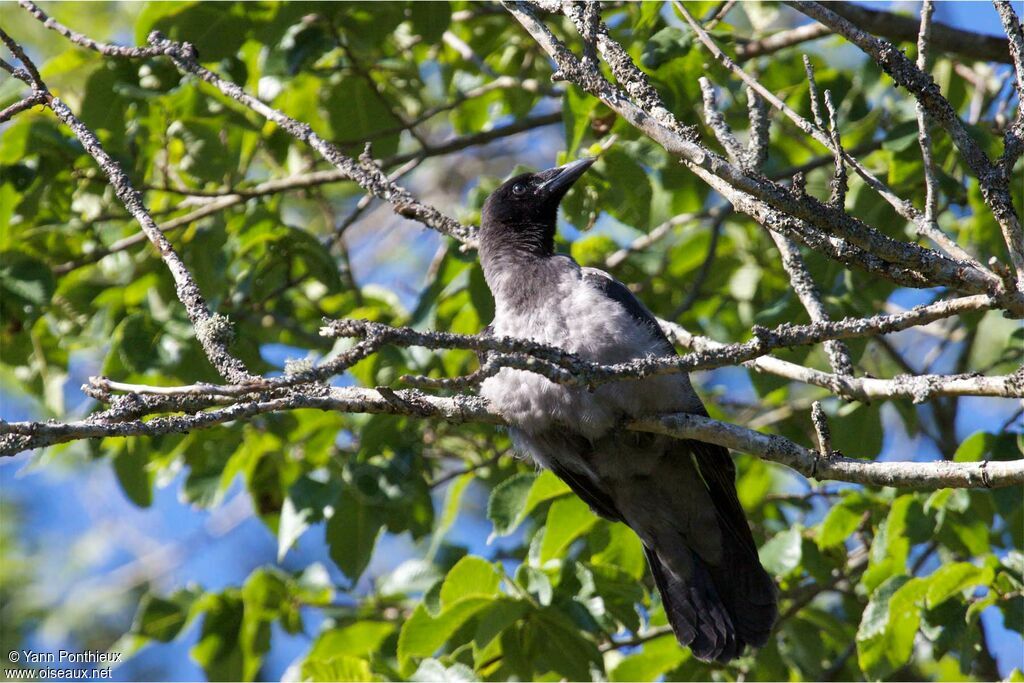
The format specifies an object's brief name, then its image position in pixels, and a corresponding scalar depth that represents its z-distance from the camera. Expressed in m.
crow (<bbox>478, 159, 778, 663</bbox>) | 8.07
